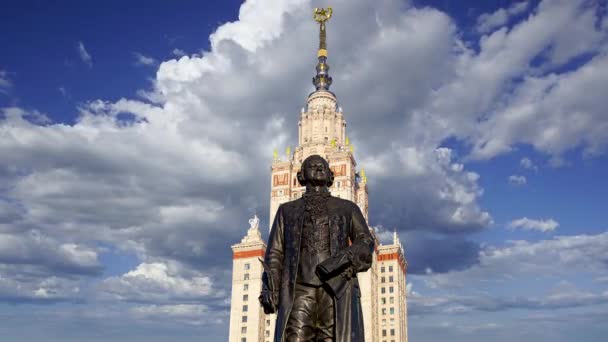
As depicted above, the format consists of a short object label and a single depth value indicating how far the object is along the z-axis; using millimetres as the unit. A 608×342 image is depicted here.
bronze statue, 10352
